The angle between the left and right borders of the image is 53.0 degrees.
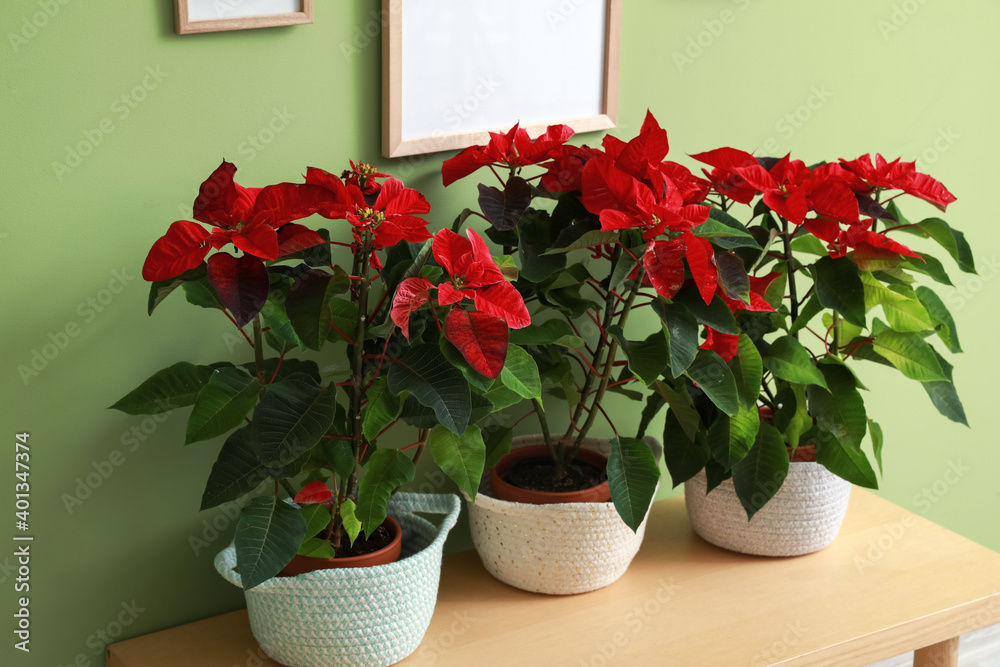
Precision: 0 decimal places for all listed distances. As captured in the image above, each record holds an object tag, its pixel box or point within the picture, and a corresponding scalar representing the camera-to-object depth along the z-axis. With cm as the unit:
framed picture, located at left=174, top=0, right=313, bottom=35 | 107
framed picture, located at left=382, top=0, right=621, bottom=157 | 121
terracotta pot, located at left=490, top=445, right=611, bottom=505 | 124
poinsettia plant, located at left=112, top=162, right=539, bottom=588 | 94
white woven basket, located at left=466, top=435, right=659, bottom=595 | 122
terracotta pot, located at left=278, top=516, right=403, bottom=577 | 108
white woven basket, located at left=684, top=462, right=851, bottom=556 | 135
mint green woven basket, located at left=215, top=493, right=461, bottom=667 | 106
